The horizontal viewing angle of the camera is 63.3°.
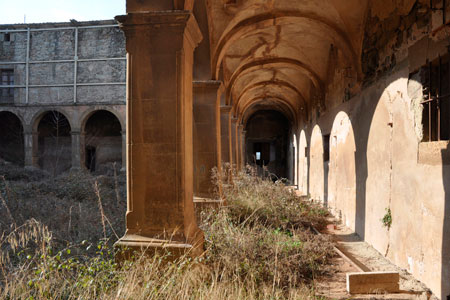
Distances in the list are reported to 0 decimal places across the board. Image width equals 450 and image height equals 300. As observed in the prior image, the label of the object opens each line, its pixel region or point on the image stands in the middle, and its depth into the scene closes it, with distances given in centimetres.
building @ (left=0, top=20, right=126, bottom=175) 1975
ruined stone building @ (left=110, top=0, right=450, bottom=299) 385
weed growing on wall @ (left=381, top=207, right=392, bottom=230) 518
